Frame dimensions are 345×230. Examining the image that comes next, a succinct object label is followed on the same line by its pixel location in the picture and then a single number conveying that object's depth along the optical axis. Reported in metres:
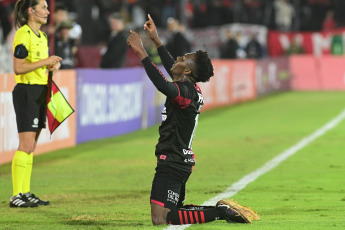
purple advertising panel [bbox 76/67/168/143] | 29.34
